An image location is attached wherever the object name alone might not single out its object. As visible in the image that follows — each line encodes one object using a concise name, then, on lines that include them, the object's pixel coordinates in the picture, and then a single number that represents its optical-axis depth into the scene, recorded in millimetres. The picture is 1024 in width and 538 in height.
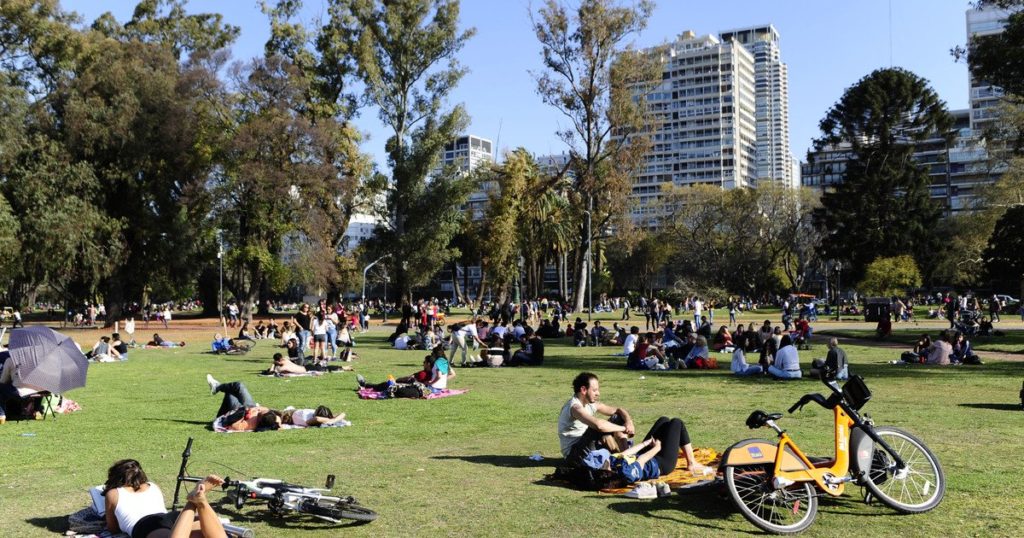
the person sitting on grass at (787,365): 16859
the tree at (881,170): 61406
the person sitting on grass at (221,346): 26969
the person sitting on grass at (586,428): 7926
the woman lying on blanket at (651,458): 7480
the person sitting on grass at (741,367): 18078
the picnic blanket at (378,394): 14797
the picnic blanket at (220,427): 11180
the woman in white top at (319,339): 21797
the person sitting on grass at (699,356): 20031
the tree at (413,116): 54031
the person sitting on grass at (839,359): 15570
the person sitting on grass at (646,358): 19969
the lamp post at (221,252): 44722
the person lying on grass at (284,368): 19266
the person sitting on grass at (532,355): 21422
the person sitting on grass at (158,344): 31312
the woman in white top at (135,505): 5605
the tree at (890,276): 57844
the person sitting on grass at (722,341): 24391
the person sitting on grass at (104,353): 24312
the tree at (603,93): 49875
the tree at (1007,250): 37031
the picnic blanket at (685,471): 7418
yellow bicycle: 6184
